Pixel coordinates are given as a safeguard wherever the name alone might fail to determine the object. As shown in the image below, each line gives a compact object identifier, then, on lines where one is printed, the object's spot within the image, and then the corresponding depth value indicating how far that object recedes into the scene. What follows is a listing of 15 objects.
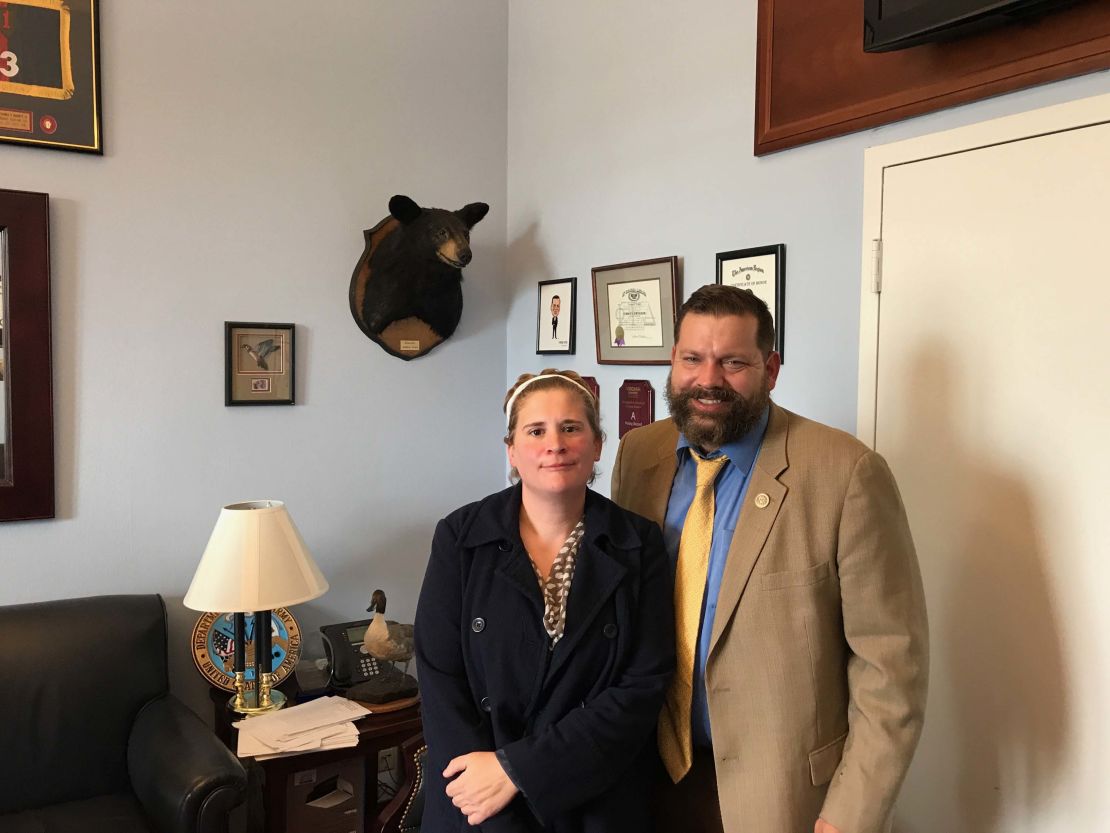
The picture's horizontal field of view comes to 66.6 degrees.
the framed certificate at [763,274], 2.02
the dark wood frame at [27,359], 2.25
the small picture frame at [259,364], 2.55
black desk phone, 2.48
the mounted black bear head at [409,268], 2.65
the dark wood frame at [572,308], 2.72
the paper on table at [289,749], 2.09
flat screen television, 1.49
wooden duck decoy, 2.47
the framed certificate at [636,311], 2.35
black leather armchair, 2.01
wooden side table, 2.13
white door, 1.47
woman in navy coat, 1.37
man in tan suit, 1.34
